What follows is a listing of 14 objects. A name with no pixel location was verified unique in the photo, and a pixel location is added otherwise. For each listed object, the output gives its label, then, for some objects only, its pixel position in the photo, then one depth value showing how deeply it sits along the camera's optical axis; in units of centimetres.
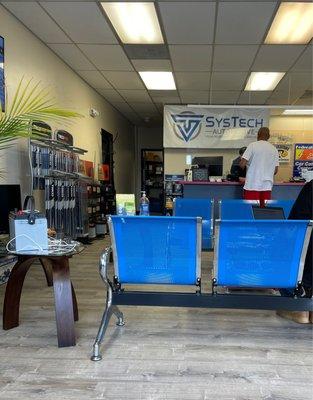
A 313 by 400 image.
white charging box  216
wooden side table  210
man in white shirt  449
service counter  538
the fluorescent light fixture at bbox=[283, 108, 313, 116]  647
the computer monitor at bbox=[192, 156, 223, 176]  649
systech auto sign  733
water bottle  291
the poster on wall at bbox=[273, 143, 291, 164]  844
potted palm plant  221
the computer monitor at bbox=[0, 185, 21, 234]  313
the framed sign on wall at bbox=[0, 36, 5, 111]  349
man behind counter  532
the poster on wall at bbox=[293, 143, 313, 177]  829
